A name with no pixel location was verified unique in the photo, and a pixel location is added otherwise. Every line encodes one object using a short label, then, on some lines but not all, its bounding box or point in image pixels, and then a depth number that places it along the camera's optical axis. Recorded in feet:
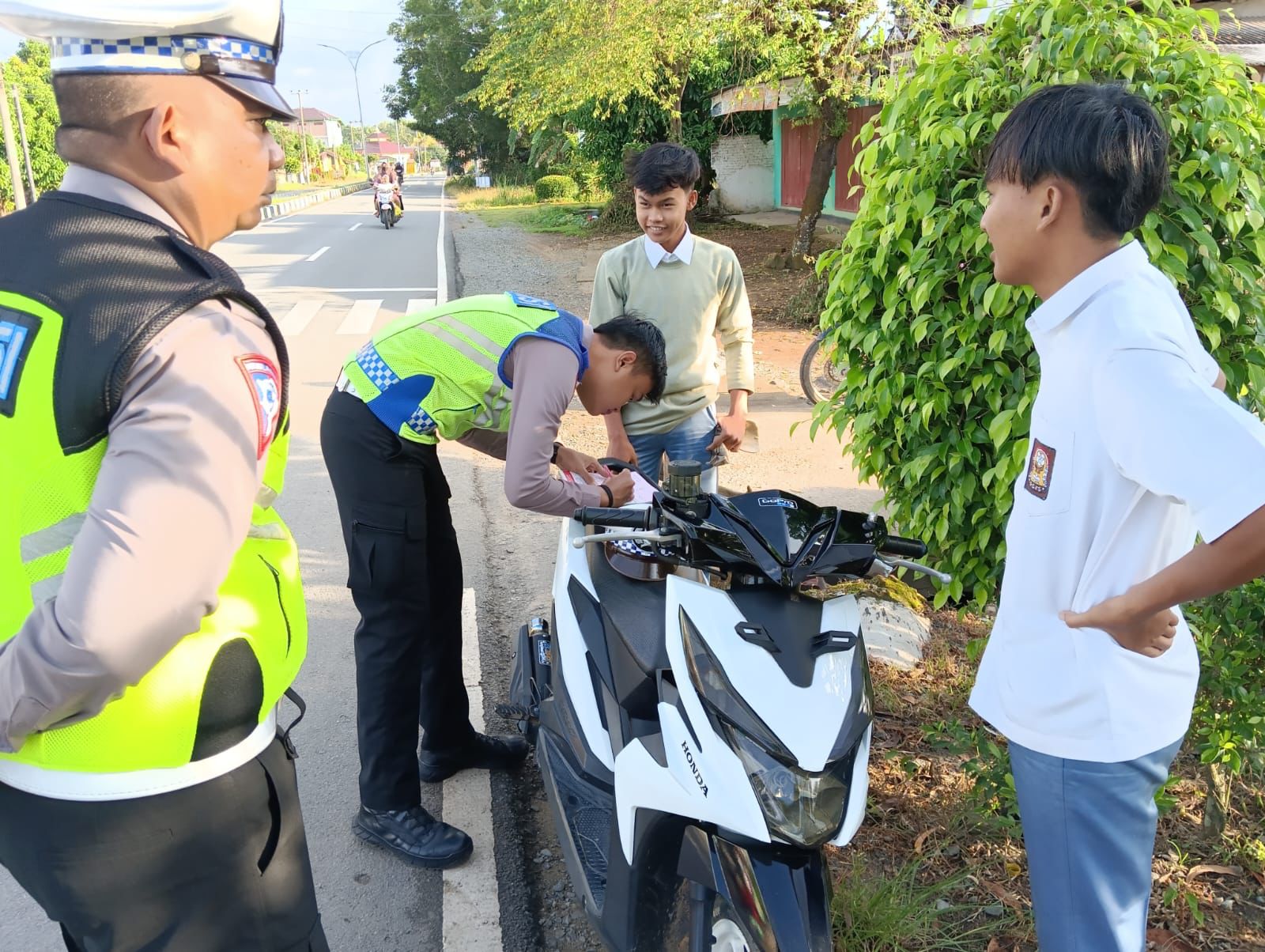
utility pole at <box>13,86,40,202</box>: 73.08
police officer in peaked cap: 3.52
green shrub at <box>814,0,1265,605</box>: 7.99
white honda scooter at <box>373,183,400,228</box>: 83.61
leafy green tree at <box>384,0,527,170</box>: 145.48
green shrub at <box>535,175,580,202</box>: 108.58
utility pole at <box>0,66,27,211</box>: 55.83
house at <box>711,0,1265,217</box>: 51.93
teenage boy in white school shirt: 4.31
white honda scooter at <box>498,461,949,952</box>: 5.21
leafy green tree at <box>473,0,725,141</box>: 33.94
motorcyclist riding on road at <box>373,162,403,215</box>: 85.34
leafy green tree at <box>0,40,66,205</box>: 83.97
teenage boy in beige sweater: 11.70
